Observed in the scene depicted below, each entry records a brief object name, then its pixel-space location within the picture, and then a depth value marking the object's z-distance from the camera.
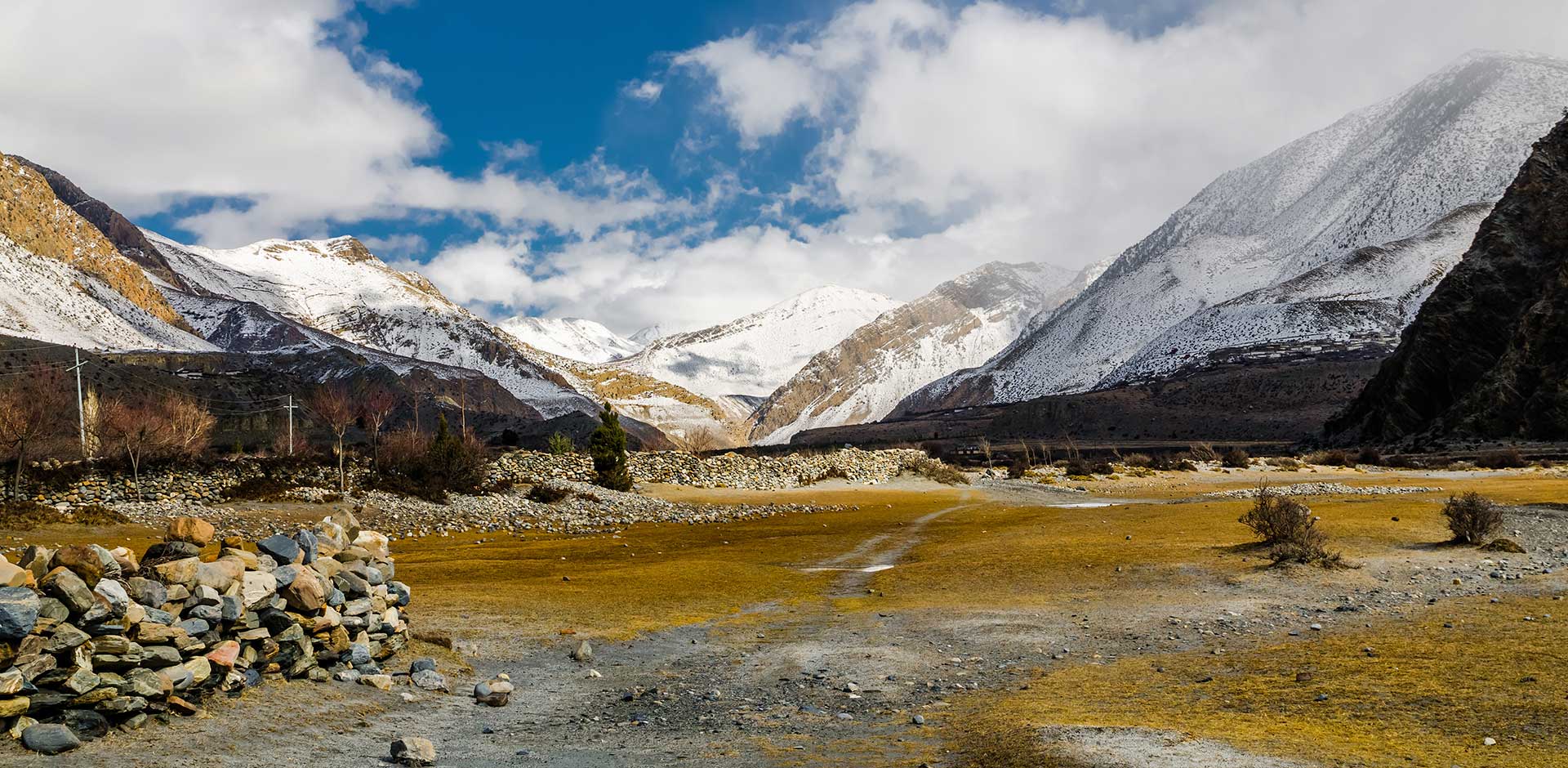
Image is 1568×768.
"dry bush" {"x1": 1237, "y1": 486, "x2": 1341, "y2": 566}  16.25
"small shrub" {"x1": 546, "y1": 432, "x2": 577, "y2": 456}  63.05
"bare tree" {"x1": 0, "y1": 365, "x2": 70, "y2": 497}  33.25
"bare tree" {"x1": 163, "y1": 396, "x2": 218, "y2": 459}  44.90
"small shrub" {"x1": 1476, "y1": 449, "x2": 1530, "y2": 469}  50.03
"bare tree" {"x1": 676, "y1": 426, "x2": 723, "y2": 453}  96.62
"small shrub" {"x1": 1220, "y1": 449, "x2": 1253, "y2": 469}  64.25
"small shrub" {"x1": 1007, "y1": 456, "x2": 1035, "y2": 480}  65.88
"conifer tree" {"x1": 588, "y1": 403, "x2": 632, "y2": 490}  51.53
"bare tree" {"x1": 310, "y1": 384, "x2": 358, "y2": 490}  45.16
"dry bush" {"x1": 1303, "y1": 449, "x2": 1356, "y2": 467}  61.66
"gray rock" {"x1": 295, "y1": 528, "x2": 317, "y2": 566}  10.84
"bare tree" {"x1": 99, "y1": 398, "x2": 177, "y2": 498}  36.16
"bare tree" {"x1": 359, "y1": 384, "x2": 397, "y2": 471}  46.46
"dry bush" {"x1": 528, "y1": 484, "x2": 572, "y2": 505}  44.19
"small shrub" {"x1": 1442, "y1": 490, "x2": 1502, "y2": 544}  17.78
